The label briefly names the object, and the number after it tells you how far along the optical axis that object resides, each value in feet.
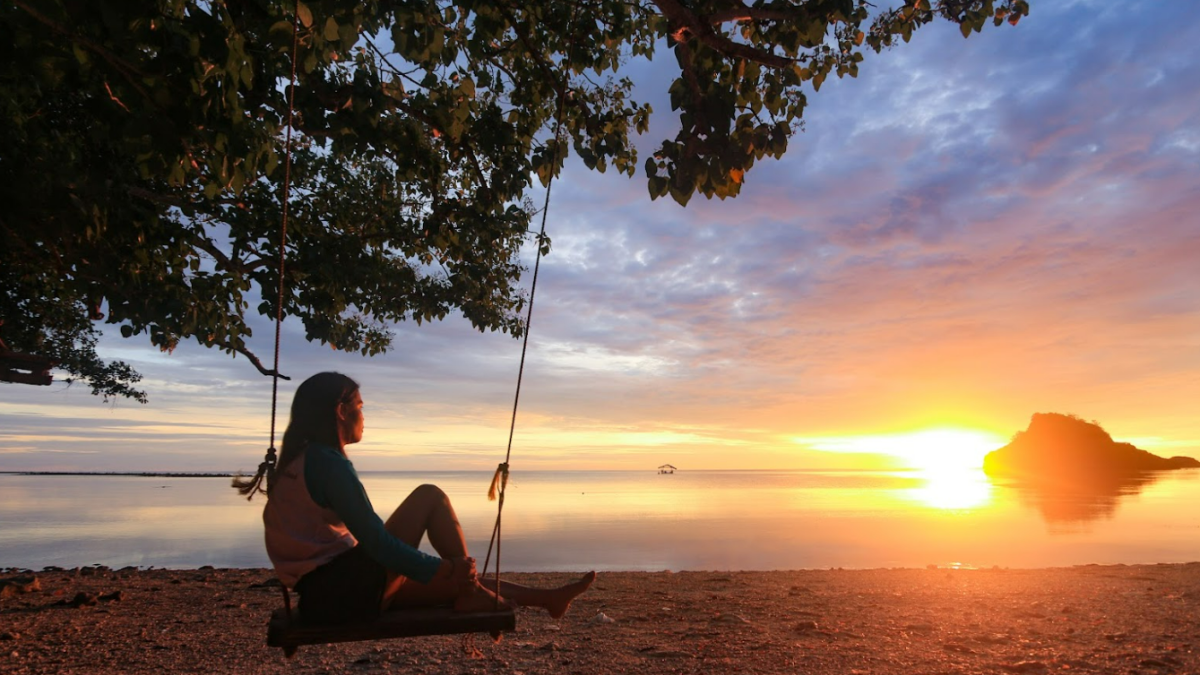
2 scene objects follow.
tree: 17.47
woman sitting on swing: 12.44
